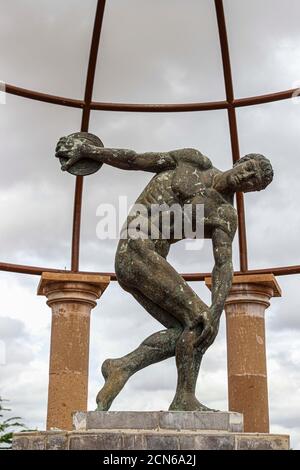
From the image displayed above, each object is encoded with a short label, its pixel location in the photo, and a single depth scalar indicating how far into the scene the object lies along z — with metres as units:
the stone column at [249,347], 17.44
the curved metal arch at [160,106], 18.30
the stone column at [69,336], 17.17
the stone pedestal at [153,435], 9.04
